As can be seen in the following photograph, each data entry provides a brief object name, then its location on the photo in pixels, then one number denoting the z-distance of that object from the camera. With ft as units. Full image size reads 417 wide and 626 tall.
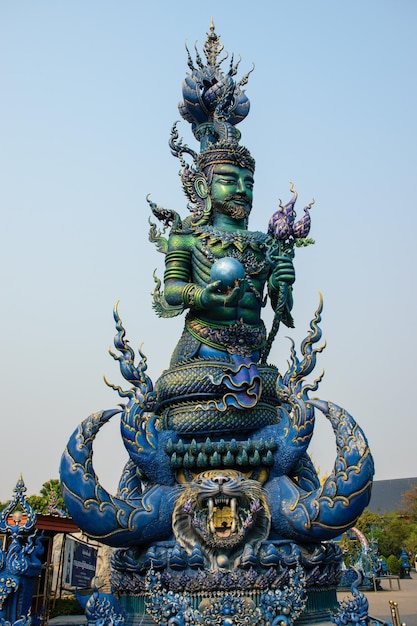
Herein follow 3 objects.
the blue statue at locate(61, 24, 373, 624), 23.89
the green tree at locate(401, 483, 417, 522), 139.54
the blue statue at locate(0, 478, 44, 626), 26.84
